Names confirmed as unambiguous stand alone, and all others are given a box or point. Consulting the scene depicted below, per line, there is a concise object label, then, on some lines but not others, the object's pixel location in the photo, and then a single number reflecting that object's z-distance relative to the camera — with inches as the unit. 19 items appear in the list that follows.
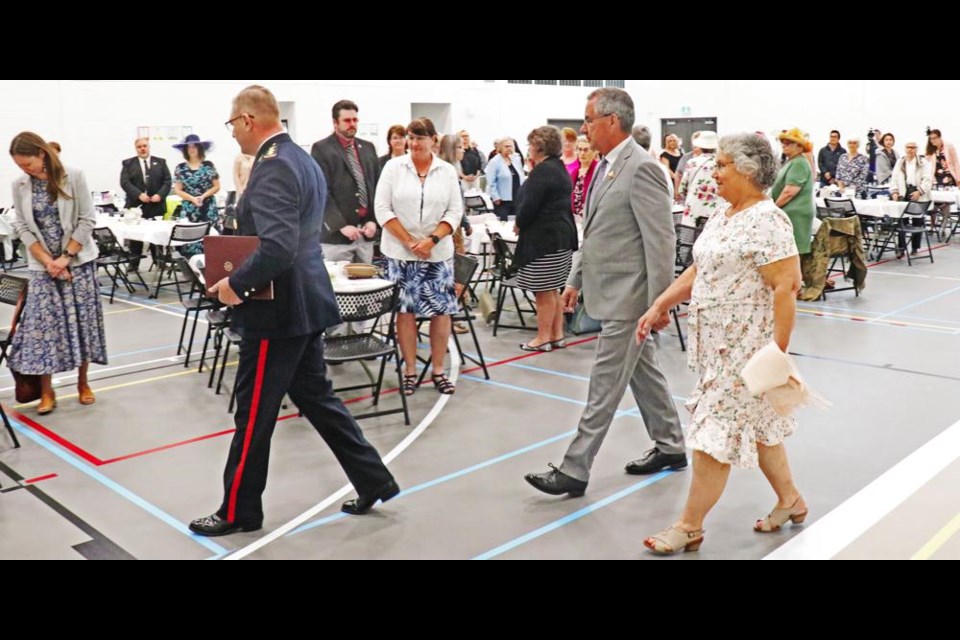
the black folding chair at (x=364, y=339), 176.6
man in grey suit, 133.3
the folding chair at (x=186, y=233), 331.3
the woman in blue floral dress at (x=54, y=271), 188.9
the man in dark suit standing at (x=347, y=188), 223.6
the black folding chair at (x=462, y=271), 207.7
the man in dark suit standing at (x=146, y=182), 406.0
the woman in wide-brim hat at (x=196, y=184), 371.9
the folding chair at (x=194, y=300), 219.6
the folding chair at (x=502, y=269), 274.7
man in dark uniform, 118.2
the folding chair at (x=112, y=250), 350.7
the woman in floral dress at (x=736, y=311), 109.1
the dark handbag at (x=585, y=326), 190.3
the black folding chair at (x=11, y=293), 193.9
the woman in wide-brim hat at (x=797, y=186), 268.7
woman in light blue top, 400.5
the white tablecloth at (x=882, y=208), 398.9
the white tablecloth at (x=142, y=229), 342.6
